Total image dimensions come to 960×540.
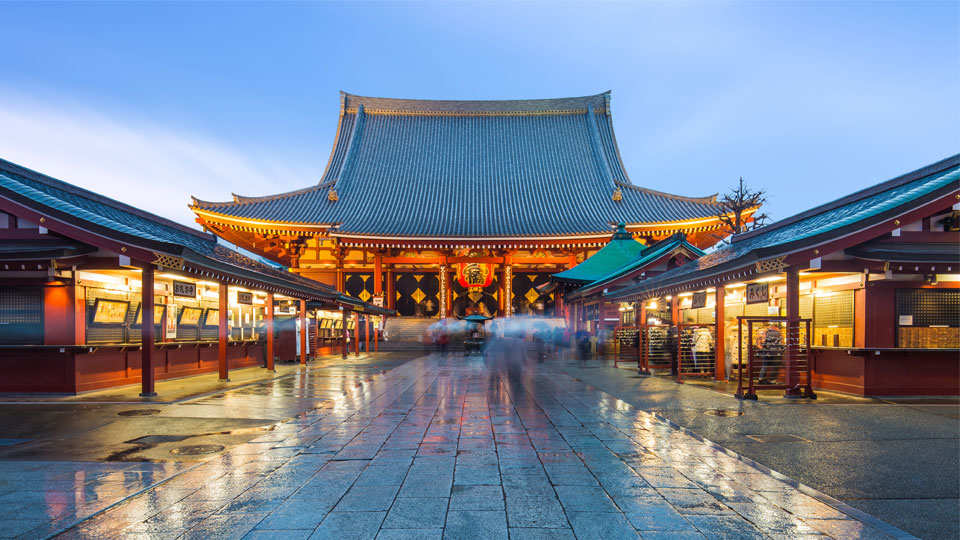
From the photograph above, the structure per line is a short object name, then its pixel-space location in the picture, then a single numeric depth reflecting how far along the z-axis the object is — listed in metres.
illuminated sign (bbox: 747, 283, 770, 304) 13.34
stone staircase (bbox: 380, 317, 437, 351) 35.50
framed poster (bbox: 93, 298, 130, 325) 13.14
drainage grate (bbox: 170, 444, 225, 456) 7.14
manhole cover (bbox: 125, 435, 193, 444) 7.78
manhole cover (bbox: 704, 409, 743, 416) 9.86
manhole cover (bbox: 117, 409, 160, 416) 10.00
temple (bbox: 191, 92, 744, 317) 35.06
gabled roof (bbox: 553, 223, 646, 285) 26.84
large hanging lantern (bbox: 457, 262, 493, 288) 37.97
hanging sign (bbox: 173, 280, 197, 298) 15.02
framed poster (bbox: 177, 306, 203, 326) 16.78
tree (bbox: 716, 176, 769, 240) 32.91
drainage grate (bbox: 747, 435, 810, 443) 7.72
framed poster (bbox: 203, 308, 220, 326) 18.33
